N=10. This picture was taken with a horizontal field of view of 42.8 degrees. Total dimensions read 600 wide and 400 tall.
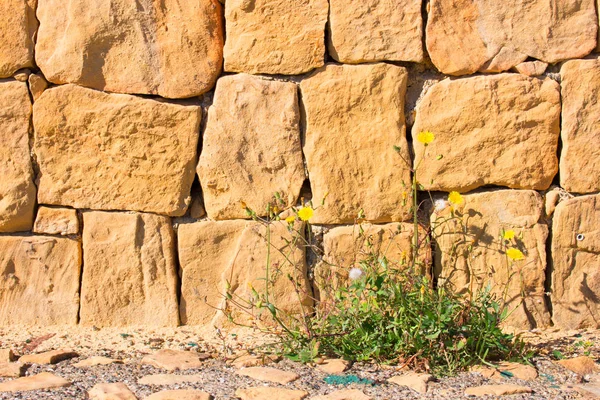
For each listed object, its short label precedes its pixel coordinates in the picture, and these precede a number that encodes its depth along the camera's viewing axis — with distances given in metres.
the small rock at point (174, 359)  3.11
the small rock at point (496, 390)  2.74
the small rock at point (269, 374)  2.89
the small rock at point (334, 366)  2.98
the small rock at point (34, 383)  2.81
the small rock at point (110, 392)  2.70
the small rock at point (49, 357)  3.16
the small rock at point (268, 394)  2.71
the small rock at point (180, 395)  2.69
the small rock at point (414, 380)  2.80
